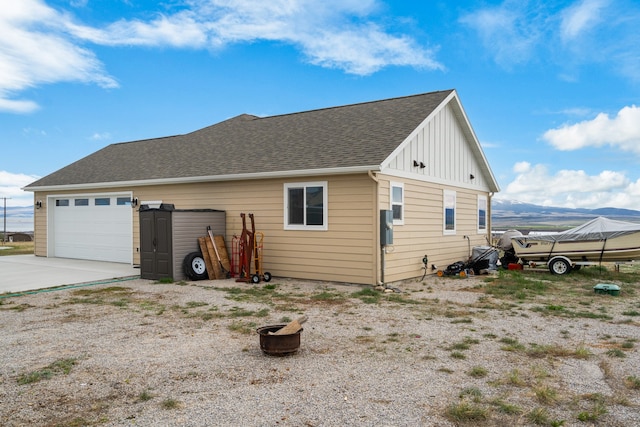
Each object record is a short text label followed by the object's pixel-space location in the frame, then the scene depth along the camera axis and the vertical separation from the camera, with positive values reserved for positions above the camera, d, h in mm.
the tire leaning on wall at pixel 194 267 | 11523 -1380
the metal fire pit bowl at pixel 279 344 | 5148 -1475
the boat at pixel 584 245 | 12070 -933
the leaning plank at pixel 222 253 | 12156 -1082
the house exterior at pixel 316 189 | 10539 +639
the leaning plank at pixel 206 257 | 11844 -1156
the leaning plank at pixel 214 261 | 11897 -1269
